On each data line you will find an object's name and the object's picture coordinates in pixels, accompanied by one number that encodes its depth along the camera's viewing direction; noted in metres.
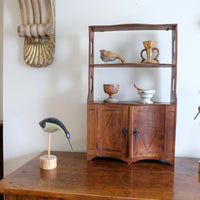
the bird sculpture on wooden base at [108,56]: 1.57
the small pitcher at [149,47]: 1.55
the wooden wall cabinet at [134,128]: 1.47
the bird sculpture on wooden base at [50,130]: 1.39
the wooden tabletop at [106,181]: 1.09
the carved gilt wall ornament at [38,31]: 1.75
